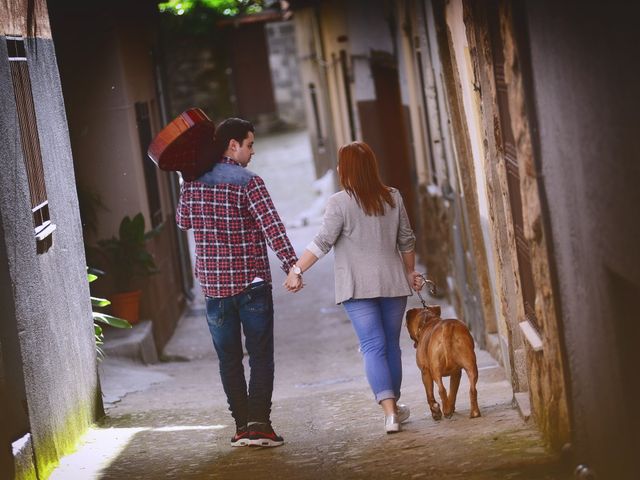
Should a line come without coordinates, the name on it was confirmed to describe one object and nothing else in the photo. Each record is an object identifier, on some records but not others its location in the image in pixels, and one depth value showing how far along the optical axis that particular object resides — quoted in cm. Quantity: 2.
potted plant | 1884
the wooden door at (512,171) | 992
